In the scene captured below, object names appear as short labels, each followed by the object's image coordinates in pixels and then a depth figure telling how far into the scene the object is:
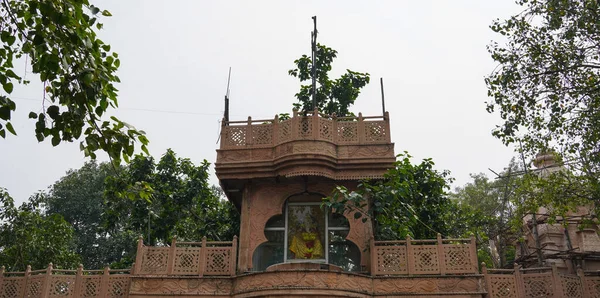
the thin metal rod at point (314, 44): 16.00
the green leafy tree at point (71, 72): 5.54
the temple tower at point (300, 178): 13.20
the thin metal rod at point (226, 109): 14.50
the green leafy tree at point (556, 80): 12.55
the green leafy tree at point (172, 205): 19.09
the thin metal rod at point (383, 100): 14.45
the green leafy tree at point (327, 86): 20.08
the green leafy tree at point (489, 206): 25.17
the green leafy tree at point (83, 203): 37.53
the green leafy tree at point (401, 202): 12.12
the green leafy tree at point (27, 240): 19.27
